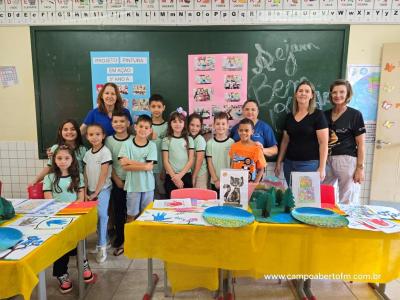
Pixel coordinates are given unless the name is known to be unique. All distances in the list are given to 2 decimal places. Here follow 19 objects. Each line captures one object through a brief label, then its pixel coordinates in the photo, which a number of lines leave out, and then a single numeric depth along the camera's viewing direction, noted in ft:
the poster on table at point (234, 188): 6.45
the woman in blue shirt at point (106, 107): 9.62
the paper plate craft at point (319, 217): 5.74
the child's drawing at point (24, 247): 4.70
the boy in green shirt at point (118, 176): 9.14
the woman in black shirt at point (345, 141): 9.18
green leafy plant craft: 6.10
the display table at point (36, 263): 4.55
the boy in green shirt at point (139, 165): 8.76
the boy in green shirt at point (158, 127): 9.78
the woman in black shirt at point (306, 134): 8.89
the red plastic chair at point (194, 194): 7.46
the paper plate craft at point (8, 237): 4.90
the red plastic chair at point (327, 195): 7.14
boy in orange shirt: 8.75
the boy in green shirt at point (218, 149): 9.41
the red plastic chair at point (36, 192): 7.81
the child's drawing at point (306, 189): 6.52
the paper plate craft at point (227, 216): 5.75
